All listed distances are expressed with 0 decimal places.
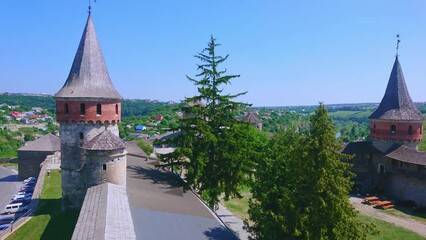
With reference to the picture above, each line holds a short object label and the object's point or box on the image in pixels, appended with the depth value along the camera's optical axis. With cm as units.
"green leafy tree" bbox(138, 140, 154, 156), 5224
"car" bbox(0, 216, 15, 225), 3228
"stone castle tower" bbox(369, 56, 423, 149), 3728
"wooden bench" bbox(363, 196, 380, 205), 3491
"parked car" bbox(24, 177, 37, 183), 4627
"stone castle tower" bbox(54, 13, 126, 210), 2211
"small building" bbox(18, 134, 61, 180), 4812
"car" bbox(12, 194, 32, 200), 3866
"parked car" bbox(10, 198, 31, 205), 3772
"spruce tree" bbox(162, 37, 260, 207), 2398
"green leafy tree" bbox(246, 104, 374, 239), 1409
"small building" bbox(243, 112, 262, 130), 7312
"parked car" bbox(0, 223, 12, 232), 2966
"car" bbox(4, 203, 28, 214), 3518
